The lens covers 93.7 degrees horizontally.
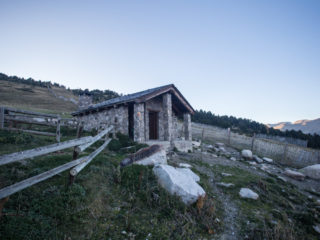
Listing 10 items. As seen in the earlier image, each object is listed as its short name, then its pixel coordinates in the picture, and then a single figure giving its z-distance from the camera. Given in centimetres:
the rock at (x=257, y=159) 1134
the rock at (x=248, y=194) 474
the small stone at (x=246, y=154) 1153
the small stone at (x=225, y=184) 550
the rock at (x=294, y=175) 820
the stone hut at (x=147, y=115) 980
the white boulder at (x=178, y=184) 379
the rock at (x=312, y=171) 875
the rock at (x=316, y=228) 347
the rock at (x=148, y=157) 558
